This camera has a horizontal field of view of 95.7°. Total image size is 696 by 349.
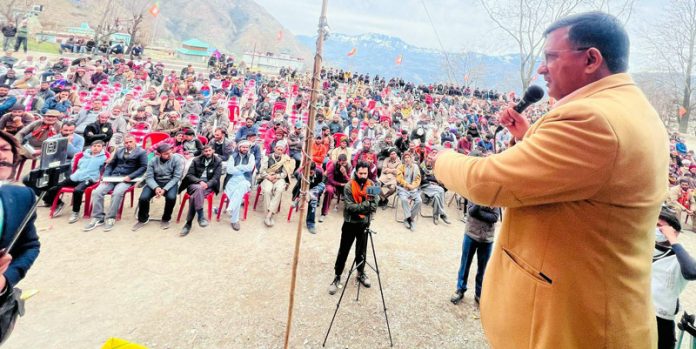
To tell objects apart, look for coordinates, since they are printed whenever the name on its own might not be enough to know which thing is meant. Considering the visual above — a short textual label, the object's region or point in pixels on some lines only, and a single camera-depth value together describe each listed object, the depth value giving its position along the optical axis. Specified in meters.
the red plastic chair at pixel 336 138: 10.15
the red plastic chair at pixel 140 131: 7.46
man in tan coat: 0.90
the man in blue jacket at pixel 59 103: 7.84
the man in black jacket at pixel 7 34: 18.81
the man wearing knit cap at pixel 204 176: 5.57
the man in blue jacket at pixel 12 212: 1.58
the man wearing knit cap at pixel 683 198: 8.14
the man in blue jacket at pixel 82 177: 5.16
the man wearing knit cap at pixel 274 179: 6.05
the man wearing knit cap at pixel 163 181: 5.28
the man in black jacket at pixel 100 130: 6.71
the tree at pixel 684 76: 24.80
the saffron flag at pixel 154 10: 23.25
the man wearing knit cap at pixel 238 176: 5.75
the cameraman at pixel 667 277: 2.58
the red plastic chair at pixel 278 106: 12.58
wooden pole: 2.31
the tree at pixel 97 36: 23.68
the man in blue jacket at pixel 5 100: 6.96
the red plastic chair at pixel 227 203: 5.87
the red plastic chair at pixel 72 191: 5.12
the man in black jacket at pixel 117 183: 5.06
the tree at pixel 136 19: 27.04
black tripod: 3.19
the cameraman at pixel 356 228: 4.09
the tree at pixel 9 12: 27.73
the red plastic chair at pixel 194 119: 9.51
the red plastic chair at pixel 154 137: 7.36
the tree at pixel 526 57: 20.28
